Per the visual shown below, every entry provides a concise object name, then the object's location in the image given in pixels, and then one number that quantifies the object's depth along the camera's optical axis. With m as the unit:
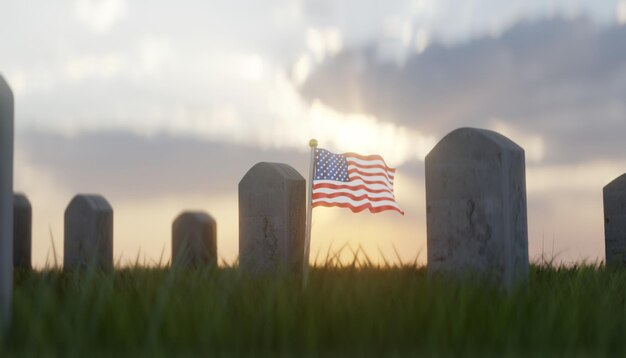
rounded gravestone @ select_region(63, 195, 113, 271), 11.37
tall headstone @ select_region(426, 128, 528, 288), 7.39
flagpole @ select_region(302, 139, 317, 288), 8.78
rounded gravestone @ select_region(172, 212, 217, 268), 12.05
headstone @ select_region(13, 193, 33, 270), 12.90
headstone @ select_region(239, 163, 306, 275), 9.72
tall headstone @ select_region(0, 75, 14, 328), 4.72
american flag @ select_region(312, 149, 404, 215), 8.73
